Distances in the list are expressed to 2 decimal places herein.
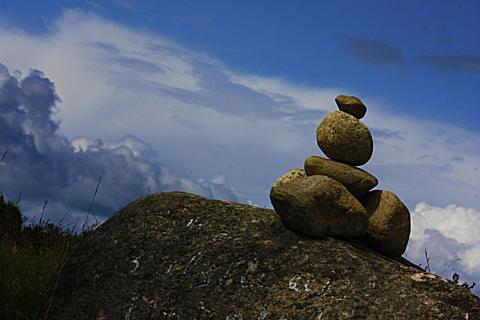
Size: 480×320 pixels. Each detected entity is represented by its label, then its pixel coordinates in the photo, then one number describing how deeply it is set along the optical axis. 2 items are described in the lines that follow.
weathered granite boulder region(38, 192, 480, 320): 7.08
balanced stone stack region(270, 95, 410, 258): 7.89
